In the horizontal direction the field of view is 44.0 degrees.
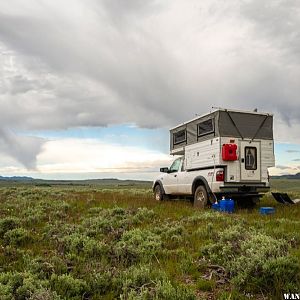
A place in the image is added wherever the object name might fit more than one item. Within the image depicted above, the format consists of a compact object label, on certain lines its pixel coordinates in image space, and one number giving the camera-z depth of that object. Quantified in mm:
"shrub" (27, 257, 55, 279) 5781
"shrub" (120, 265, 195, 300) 4711
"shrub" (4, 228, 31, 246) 8195
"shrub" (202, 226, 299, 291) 5297
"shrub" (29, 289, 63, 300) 4609
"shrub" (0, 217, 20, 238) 9383
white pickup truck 13289
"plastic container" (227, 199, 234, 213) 12812
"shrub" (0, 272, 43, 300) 4945
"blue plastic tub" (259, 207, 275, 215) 12498
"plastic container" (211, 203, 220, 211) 13016
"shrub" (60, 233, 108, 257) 7166
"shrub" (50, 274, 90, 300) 5117
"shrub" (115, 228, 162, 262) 6898
